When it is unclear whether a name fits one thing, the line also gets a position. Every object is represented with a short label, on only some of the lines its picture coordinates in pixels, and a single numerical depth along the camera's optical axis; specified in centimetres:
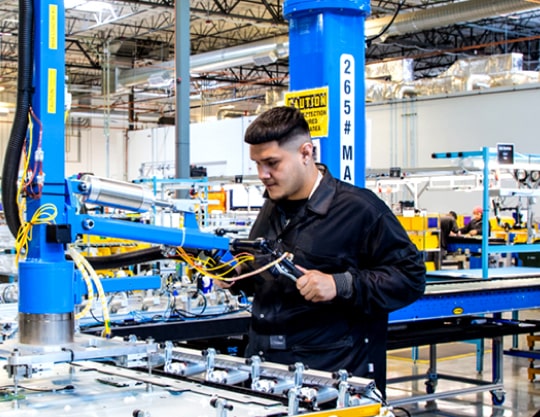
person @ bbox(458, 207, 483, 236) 1353
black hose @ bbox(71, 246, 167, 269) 246
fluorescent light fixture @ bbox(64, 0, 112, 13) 1520
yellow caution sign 370
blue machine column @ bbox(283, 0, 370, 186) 363
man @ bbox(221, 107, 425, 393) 228
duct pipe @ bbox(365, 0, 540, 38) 1341
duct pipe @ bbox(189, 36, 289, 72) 1603
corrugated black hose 212
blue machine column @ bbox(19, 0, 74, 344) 202
